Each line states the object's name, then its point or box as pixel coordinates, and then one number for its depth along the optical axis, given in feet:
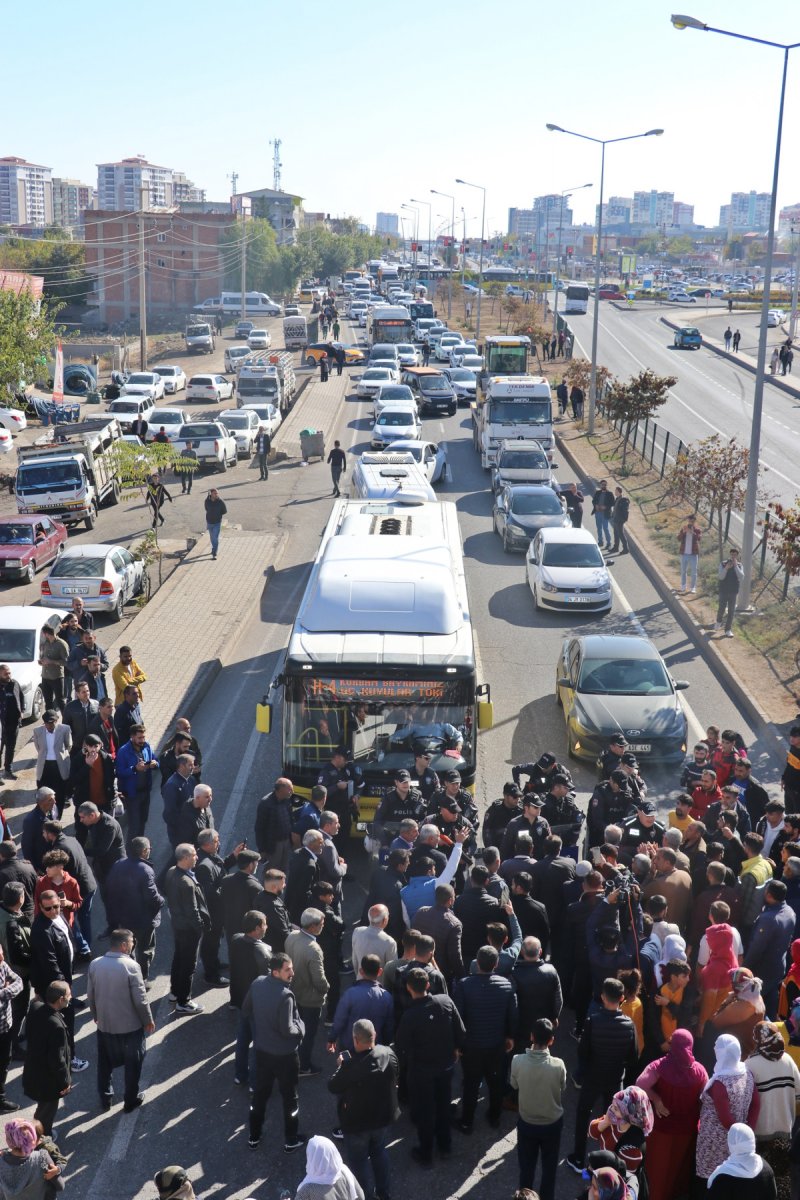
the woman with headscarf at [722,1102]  24.44
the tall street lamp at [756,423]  71.15
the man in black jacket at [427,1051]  27.27
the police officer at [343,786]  41.04
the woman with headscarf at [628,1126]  23.57
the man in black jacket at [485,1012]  28.17
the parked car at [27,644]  59.62
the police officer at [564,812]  39.40
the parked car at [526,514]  93.45
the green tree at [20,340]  137.90
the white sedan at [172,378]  201.05
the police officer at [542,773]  43.34
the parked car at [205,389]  185.26
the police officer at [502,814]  38.75
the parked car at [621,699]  53.67
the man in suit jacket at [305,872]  34.71
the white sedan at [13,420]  160.09
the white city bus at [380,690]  42.63
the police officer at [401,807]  39.42
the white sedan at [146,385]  184.34
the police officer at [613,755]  44.32
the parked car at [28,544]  85.25
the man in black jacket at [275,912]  32.07
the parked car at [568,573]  77.87
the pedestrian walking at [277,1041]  27.89
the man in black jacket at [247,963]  30.22
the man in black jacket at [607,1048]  26.99
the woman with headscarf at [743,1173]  22.29
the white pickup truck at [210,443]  126.41
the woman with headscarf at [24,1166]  22.43
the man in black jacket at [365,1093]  25.59
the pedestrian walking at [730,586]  72.74
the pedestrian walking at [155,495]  94.17
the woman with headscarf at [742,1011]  27.61
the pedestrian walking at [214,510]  86.99
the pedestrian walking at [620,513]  91.91
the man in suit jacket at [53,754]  44.68
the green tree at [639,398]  122.52
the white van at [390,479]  69.26
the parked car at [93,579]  75.25
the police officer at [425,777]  41.55
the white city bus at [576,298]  325.83
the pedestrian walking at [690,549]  80.28
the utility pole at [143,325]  220.02
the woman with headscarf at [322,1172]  21.61
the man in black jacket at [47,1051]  27.66
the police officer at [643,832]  37.73
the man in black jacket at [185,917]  33.42
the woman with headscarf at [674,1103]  25.05
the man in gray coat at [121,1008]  29.07
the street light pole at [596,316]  134.00
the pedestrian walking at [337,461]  110.32
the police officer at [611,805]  41.22
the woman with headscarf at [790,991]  30.59
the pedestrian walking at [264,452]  121.39
